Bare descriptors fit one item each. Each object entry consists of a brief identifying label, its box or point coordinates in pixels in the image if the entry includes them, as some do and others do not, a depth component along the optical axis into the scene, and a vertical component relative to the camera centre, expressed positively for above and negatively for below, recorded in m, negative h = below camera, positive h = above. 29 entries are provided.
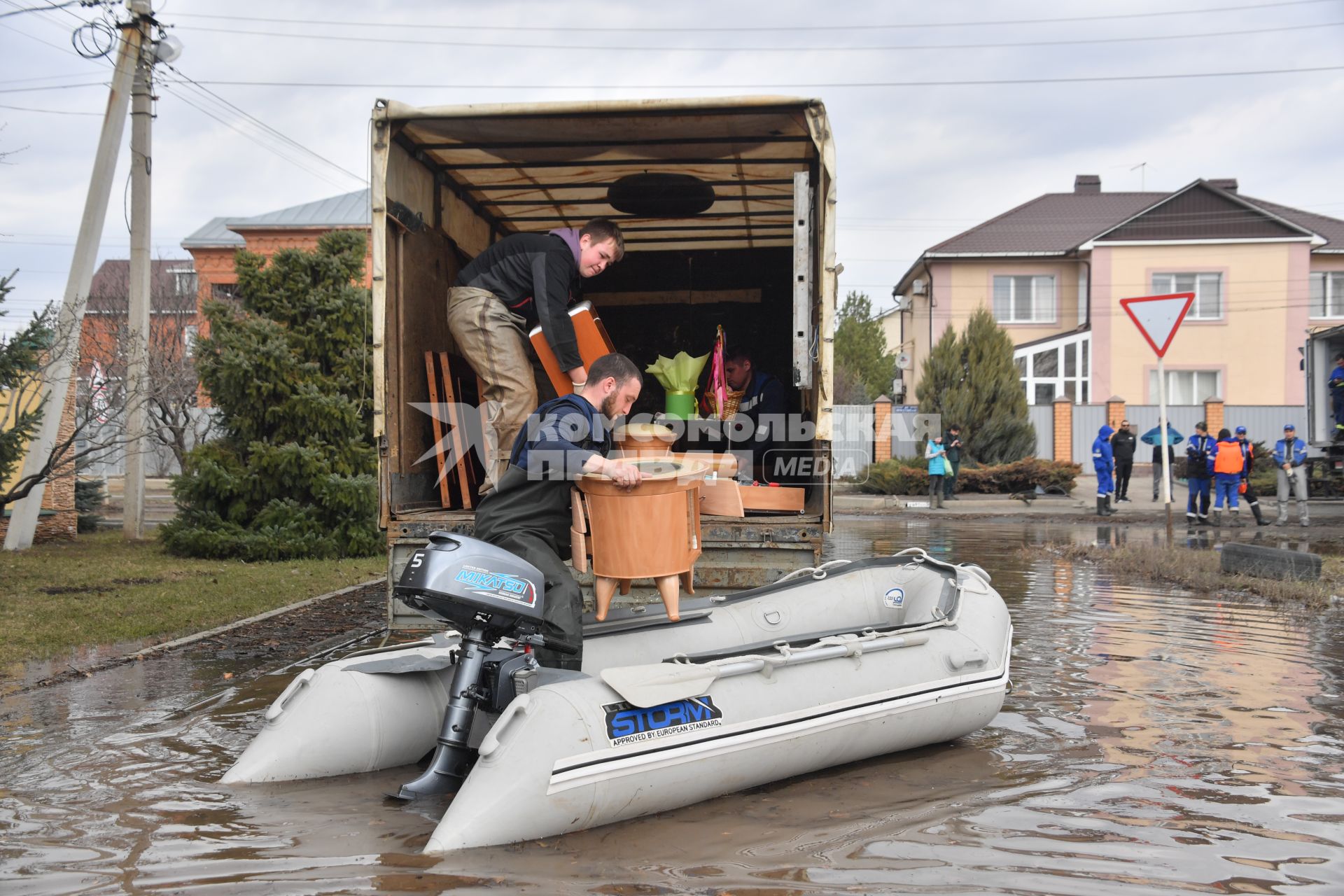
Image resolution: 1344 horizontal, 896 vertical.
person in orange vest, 16.88 -0.11
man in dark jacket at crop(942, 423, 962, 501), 22.08 -0.06
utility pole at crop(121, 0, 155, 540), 13.67 +2.69
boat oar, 4.01 -0.81
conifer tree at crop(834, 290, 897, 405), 44.62 +4.15
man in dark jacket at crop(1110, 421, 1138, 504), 21.45 +0.03
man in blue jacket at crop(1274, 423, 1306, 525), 16.95 -0.07
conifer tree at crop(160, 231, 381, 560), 11.87 +0.41
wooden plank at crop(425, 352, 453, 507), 7.27 +0.13
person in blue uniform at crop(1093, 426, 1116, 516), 19.61 -0.10
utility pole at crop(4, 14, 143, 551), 12.10 +1.94
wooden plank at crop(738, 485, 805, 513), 6.73 -0.23
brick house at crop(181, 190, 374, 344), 32.25 +6.56
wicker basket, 8.89 +0.43
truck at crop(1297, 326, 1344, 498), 17.77 +0.71
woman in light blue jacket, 21.02 -0.18
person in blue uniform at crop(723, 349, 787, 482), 9.12 +0.38
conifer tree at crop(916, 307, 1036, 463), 27.59 +1.54
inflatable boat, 3.82 -0.94
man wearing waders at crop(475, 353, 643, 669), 4.50 -0.09
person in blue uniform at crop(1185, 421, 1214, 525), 17.05 -0.23
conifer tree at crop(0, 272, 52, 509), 9.56 +0.79
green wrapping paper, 8.34 +0.58
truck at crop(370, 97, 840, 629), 6.30 +1.74
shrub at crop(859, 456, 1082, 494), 23.06 -0.43
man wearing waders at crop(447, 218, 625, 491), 6.74 +0.94
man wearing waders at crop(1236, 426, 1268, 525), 17.16 -0.43
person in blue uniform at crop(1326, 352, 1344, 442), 17.02 +0.98
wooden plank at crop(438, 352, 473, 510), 7.35 +0.18
